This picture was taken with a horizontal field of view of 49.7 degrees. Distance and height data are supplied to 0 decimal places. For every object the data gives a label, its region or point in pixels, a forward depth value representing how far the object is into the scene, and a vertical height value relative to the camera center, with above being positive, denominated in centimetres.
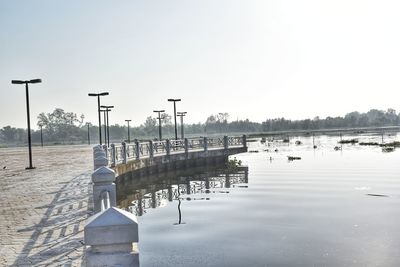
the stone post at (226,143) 3769 -81
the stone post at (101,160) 1232 -61
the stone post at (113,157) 2252 -95
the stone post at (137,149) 2709 -71
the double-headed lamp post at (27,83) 2394 +333
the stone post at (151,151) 2950 -95
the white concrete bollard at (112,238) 347 -81
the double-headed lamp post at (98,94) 3165 +333
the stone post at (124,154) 2415 -88
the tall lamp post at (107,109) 4528 +329
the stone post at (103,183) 822 -85
